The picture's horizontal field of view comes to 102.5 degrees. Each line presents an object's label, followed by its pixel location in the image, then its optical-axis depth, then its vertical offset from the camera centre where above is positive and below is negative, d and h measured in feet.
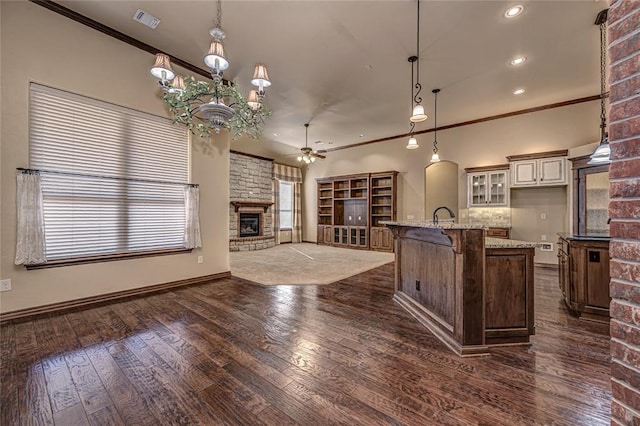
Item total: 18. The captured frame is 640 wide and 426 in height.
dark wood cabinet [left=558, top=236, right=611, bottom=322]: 9.08 -2.36
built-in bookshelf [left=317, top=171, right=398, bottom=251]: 26.58 +0.49
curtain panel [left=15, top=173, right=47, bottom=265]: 9.07 -0.25
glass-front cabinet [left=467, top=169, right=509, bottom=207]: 19.32 +1.95
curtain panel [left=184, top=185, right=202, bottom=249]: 13.55 -0.11
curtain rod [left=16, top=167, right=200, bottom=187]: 9.24 +1.61
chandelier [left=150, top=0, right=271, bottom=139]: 8.23 +4.77
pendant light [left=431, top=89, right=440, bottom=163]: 16.67 +7.83
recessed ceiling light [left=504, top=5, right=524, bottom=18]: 9.73 +7.83
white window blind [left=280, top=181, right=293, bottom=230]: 32.14 +1.12
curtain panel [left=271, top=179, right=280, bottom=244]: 30.27 +0.44
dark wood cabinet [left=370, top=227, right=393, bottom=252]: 26.00 -2.70
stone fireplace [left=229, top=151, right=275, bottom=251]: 26.13 +1.19
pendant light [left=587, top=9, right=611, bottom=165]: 10.14 +7.44
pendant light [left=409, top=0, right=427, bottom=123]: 10.39 +7.82
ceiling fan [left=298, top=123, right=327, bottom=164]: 22.16 +5.20
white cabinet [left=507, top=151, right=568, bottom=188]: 17.15 +3.07
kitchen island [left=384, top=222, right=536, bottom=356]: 7.39 -2.32
